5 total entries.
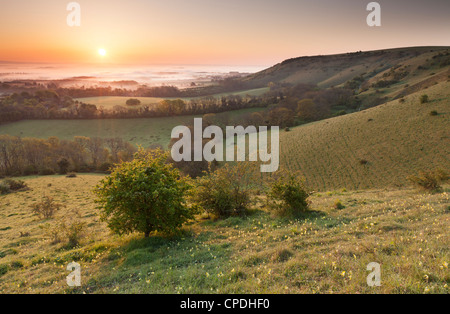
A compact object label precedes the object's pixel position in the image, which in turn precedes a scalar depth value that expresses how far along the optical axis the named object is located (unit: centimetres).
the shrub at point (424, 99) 4044
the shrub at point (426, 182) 1504
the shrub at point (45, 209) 2072
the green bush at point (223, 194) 1429
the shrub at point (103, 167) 5092
